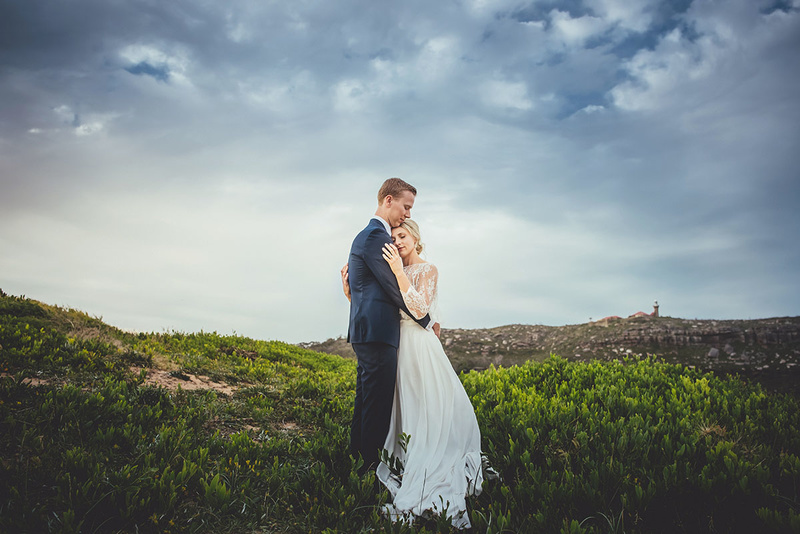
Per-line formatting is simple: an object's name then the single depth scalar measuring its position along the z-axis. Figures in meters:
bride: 4.56
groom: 4.88
